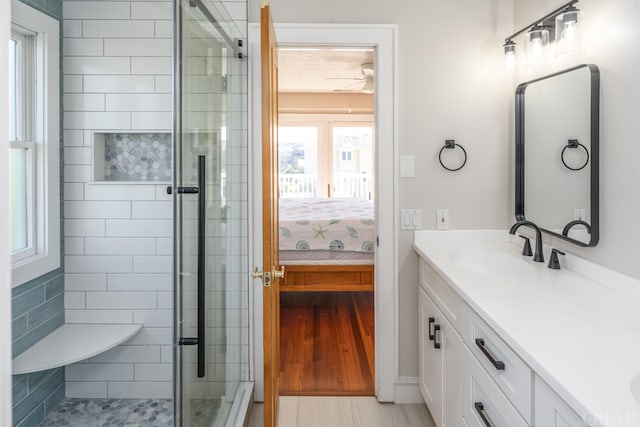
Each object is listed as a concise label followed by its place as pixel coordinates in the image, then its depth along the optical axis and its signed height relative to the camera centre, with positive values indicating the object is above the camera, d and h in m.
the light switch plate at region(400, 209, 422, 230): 2.57 -0.08
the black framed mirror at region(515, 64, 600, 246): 1.81 +0.24
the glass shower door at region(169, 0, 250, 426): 1.50 -0.04
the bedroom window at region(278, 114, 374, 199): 7.57 +0.81
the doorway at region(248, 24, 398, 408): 2.49 +0.20
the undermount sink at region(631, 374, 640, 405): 0.97 -0.41
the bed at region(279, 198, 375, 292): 3.86 -0.44
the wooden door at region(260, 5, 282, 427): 1.74 -0.06
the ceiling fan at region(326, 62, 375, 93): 5.11 +1.64
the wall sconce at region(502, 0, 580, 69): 1.91 +0.81
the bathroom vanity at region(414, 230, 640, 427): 0.98 -0.38
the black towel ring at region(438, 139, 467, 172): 2.53 +0.33
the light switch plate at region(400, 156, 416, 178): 2.55 +0.22
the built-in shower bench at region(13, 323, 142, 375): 2.03 -0.71
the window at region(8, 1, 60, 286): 2.13 +0.31
